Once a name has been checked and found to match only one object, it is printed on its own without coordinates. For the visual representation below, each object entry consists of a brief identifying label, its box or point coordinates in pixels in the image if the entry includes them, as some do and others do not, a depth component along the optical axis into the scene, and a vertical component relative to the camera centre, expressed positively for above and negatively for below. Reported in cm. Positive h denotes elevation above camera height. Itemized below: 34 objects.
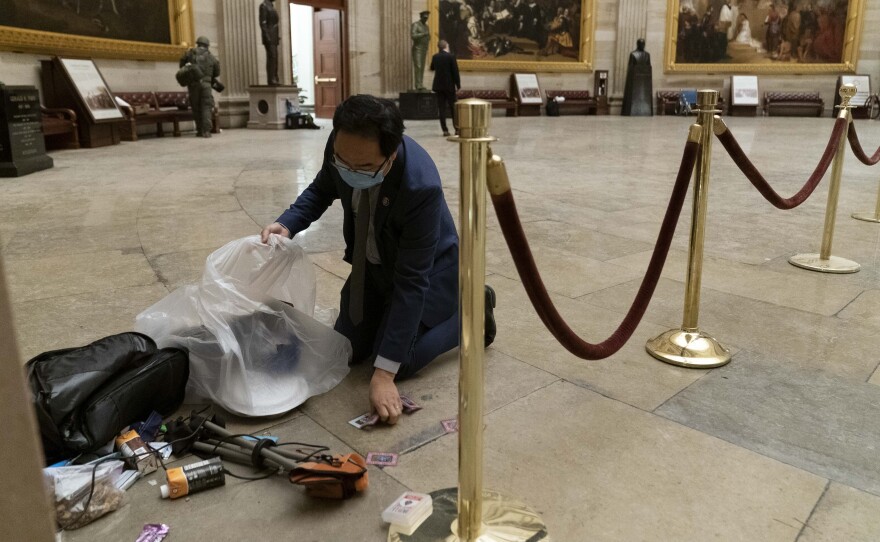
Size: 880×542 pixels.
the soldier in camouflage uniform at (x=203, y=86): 1259 +49
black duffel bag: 191 -80
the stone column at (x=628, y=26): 2023 +249
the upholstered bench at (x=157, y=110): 1229 +5
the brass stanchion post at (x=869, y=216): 573 -84
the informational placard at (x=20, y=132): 768 -22
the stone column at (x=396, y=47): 1772 +166
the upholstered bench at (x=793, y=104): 1984 +26
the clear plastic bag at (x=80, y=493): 173 -95
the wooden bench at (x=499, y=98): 1904 +41
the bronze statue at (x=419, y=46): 1694 +162
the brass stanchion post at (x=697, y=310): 278 -82
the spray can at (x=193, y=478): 185 -96
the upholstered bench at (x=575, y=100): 2034 +38
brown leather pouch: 183 -94
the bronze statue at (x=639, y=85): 2005 +80
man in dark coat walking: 1297 +71
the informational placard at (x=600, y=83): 2044 +87
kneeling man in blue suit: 209 -44
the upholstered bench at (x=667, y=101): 2045 +35
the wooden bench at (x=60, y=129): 1005 -22
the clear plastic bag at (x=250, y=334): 232 -75
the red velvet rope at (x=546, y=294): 168 -48
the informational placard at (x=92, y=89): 1102 +38
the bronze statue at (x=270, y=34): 1411 +158
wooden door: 1823 +144
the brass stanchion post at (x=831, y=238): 423 -76
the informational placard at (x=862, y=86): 1930 +74
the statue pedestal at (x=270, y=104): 1476 +19
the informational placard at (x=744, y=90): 1995 +65
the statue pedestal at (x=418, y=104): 1734 +22
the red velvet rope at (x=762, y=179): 306 -28
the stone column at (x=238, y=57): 1477 +118
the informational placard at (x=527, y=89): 1967 +67
